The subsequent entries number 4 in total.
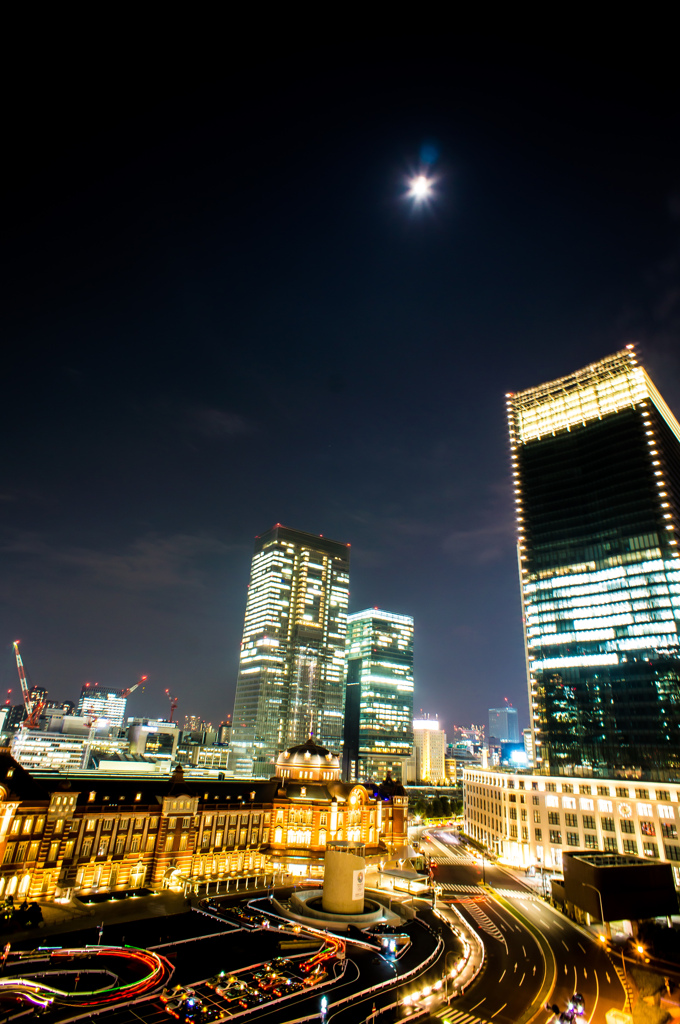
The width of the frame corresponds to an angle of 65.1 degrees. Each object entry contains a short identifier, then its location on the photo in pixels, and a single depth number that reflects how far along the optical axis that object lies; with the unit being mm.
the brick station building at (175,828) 78562
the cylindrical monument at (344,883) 78188
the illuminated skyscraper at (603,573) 150875
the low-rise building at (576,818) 112938
